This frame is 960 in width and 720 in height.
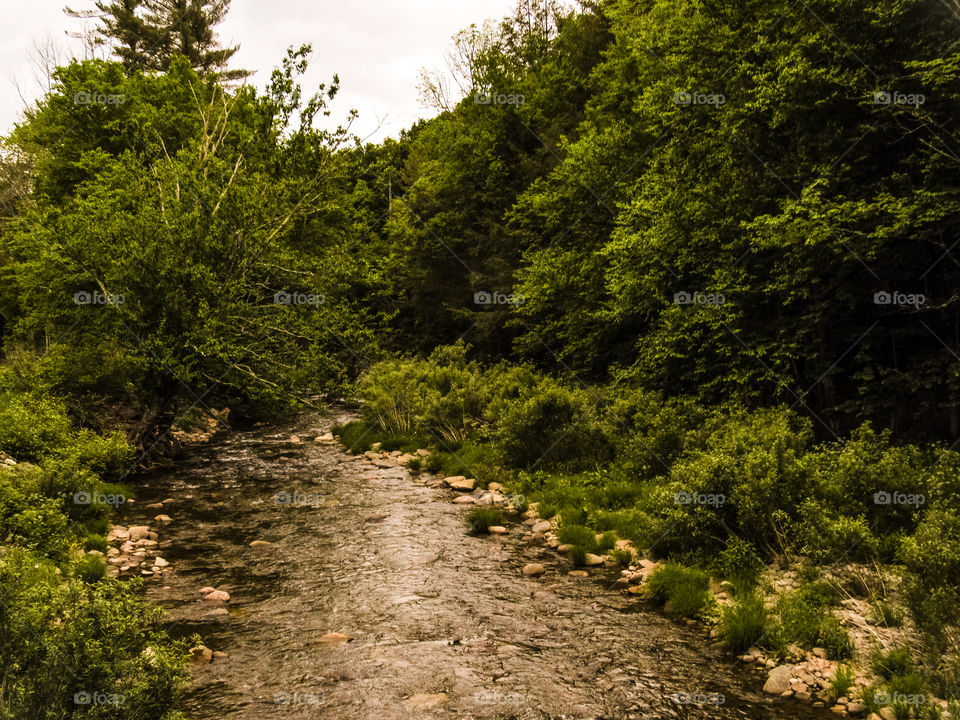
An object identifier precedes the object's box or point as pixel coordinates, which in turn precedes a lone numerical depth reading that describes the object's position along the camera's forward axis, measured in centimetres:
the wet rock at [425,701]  597
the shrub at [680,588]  801
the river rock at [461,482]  1459
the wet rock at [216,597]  848
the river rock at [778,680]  624
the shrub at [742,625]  708
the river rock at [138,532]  1097
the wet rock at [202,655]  680
